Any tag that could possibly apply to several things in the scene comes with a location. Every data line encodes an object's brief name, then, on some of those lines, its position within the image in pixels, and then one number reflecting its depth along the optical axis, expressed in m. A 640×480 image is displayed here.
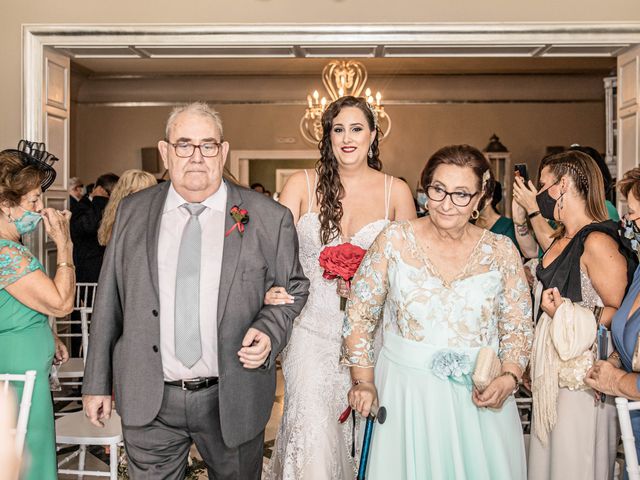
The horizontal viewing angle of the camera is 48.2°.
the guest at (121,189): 4.70
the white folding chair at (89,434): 3.42
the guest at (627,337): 2.49
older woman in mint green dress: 2.38
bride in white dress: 3.19
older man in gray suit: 2.46
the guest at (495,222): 4.84
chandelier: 9.02
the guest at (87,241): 5.68
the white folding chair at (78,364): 4.59
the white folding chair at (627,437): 2.07
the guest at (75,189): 7.29
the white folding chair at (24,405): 2.40
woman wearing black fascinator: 2.90
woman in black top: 2.78
